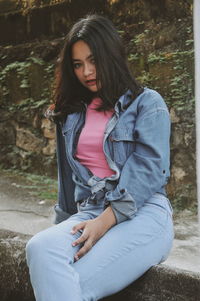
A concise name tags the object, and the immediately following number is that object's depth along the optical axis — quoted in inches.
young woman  64.6
